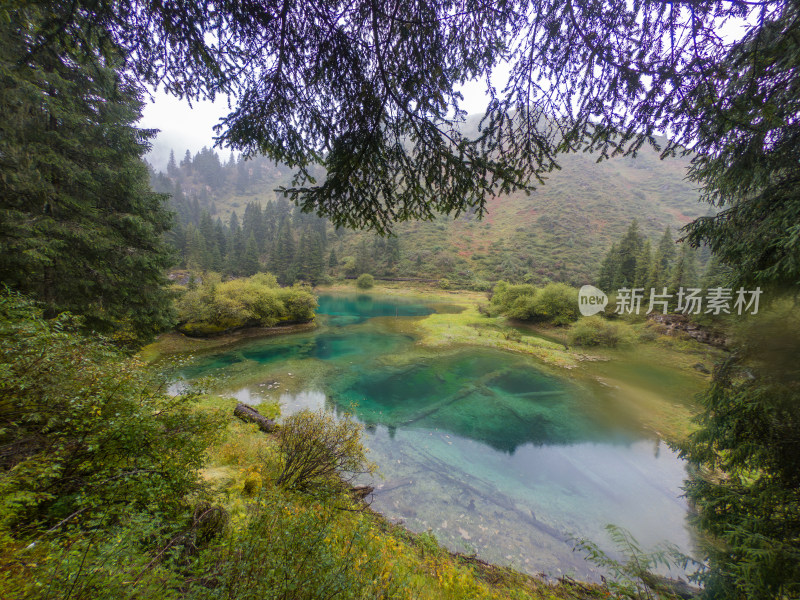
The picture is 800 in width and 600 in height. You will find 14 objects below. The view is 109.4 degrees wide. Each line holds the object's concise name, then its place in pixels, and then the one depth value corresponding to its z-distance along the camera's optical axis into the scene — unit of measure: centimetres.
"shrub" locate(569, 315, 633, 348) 2270
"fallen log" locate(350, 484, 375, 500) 730
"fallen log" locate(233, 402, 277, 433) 943
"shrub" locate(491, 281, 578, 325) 2823
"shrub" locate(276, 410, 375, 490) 603
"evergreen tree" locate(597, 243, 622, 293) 3322
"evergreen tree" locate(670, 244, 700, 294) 2692
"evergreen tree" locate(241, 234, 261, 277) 4806
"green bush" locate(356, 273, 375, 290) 5591
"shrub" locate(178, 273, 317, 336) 2014
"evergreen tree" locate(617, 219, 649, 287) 3234
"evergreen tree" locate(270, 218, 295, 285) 5181
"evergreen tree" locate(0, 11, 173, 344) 642
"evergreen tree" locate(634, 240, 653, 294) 3038
